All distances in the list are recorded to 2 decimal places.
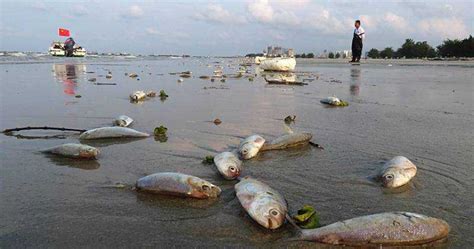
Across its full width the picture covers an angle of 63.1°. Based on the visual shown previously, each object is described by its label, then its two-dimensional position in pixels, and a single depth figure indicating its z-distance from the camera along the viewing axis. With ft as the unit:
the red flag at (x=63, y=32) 211.90
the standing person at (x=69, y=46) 205.82
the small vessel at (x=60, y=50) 208.54
